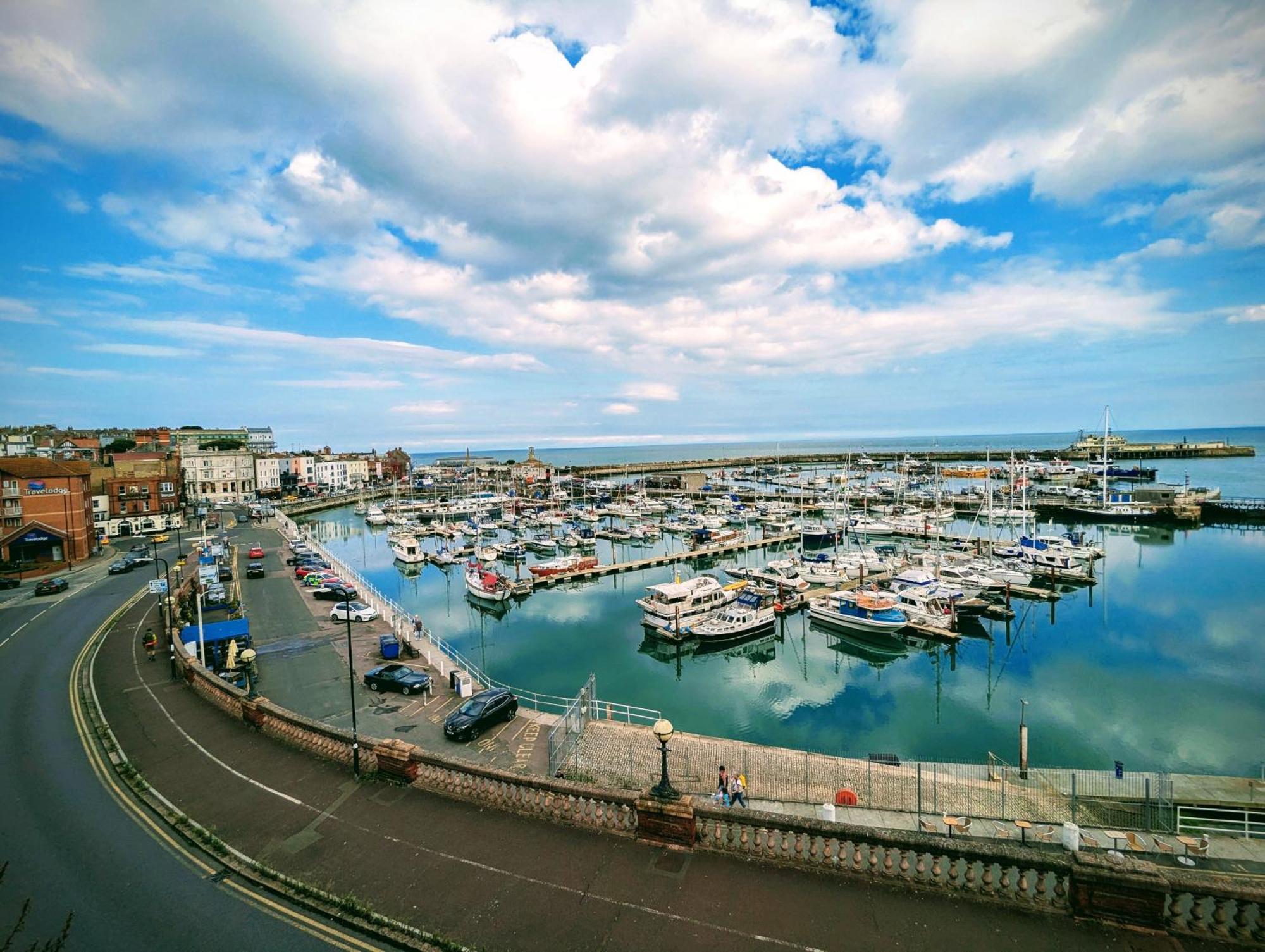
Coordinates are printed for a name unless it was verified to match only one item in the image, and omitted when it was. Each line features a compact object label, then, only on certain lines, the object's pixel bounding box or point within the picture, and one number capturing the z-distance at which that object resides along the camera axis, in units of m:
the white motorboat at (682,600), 43.78
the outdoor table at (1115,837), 14.52
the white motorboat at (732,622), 41.00
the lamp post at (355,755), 14.45
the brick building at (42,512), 52.41
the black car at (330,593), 44.03
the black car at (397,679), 26.06
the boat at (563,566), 60.69
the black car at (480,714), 21.34
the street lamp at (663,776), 10.89
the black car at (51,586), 44.38
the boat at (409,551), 70.69
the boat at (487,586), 52.44
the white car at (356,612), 37.62
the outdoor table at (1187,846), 14.80
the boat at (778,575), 52.03
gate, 19.27
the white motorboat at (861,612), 41.00
